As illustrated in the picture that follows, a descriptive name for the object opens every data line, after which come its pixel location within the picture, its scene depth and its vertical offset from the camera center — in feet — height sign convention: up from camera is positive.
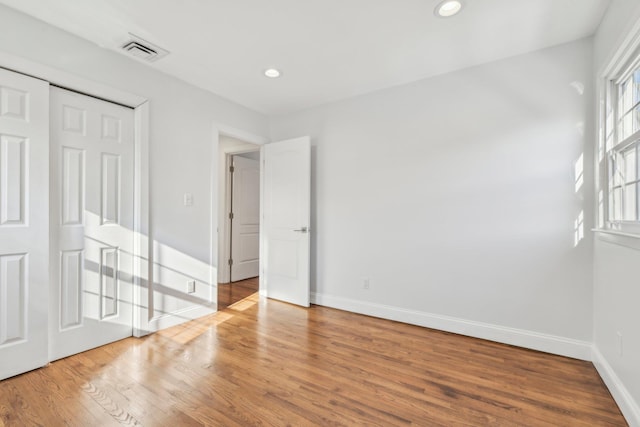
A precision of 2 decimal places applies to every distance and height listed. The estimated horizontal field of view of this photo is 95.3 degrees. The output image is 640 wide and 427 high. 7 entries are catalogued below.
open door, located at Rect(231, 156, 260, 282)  16.40 -0.38
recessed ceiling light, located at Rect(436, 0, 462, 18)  6.48 +4.66
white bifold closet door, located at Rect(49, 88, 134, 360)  7.43 -0.32
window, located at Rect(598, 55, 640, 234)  5.69 +1.28
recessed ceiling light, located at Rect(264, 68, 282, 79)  9.57 +4.63
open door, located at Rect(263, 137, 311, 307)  12.11 -0.32
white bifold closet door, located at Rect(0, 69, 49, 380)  6.53 -0.27
